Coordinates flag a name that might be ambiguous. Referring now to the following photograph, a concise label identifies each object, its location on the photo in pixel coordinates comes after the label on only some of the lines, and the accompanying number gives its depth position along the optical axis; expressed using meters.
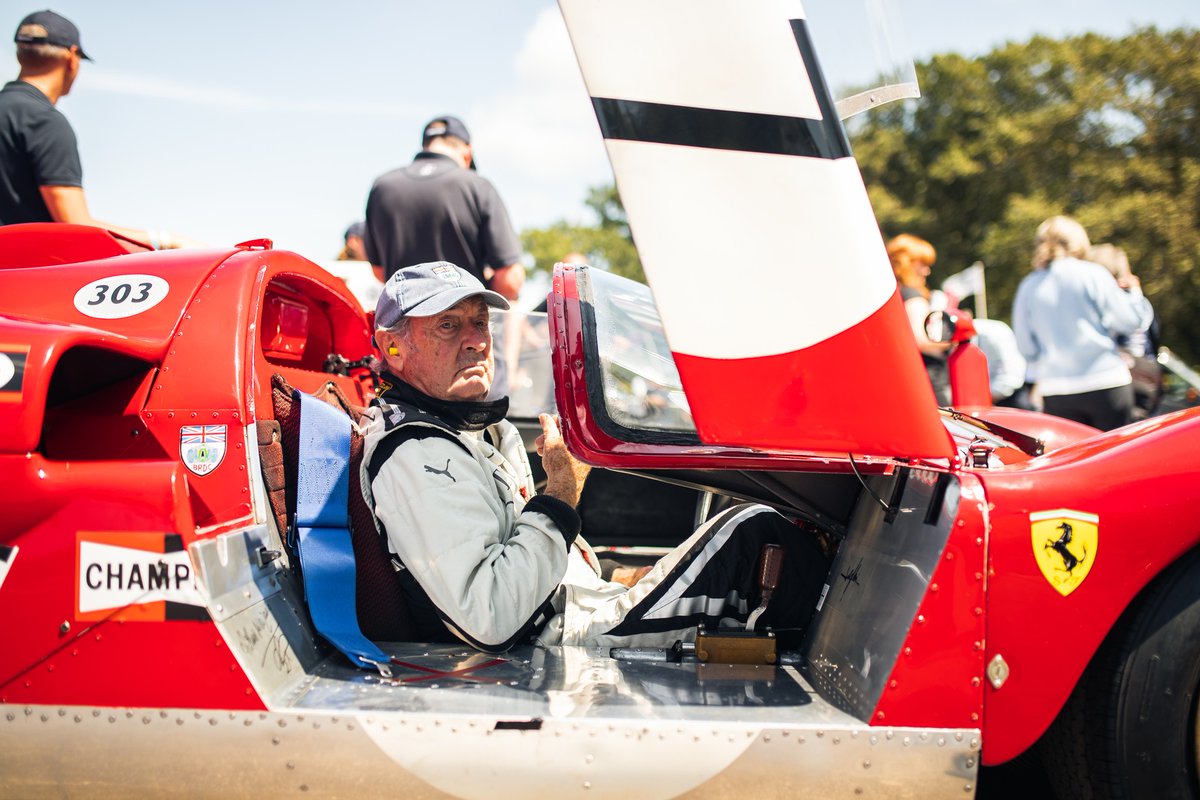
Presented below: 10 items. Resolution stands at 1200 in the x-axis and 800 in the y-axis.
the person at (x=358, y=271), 6.12
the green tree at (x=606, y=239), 44.75
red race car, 1.77
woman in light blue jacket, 5.16
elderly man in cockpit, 2.15
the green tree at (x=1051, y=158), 25.42
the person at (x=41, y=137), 3.36
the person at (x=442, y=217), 4.42
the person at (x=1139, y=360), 5.85
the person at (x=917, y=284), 5.51
